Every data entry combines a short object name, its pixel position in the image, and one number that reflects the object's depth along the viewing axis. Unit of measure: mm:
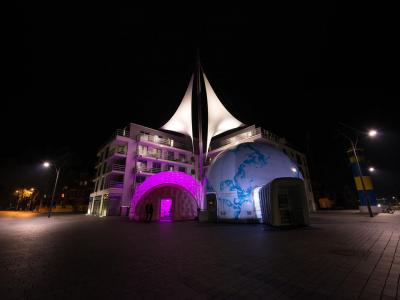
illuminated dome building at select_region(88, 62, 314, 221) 14750
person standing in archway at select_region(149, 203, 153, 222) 17234
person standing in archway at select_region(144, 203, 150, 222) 17141
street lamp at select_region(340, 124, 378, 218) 13888
